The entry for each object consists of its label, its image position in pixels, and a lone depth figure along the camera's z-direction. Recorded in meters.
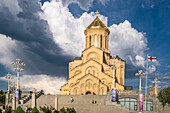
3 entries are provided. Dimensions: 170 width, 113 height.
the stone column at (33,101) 32.11
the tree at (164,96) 35.84
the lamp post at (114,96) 32.23
